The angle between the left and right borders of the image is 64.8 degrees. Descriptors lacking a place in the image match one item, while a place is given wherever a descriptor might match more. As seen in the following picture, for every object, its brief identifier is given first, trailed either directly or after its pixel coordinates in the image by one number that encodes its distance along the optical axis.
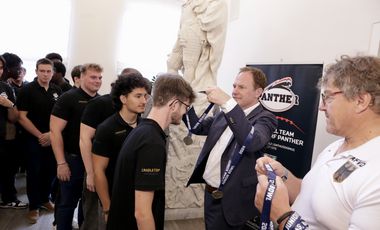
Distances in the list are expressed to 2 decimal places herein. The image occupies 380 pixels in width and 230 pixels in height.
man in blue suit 1.62
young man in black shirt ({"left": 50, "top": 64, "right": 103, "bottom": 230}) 2.43
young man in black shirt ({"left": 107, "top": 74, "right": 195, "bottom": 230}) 1.30
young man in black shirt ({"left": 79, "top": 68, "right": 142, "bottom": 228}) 2.08
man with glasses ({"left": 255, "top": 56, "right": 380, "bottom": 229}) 0.82
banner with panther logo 2.73
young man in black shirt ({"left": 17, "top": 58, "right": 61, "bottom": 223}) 3.09
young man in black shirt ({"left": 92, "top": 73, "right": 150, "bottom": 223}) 1.81
